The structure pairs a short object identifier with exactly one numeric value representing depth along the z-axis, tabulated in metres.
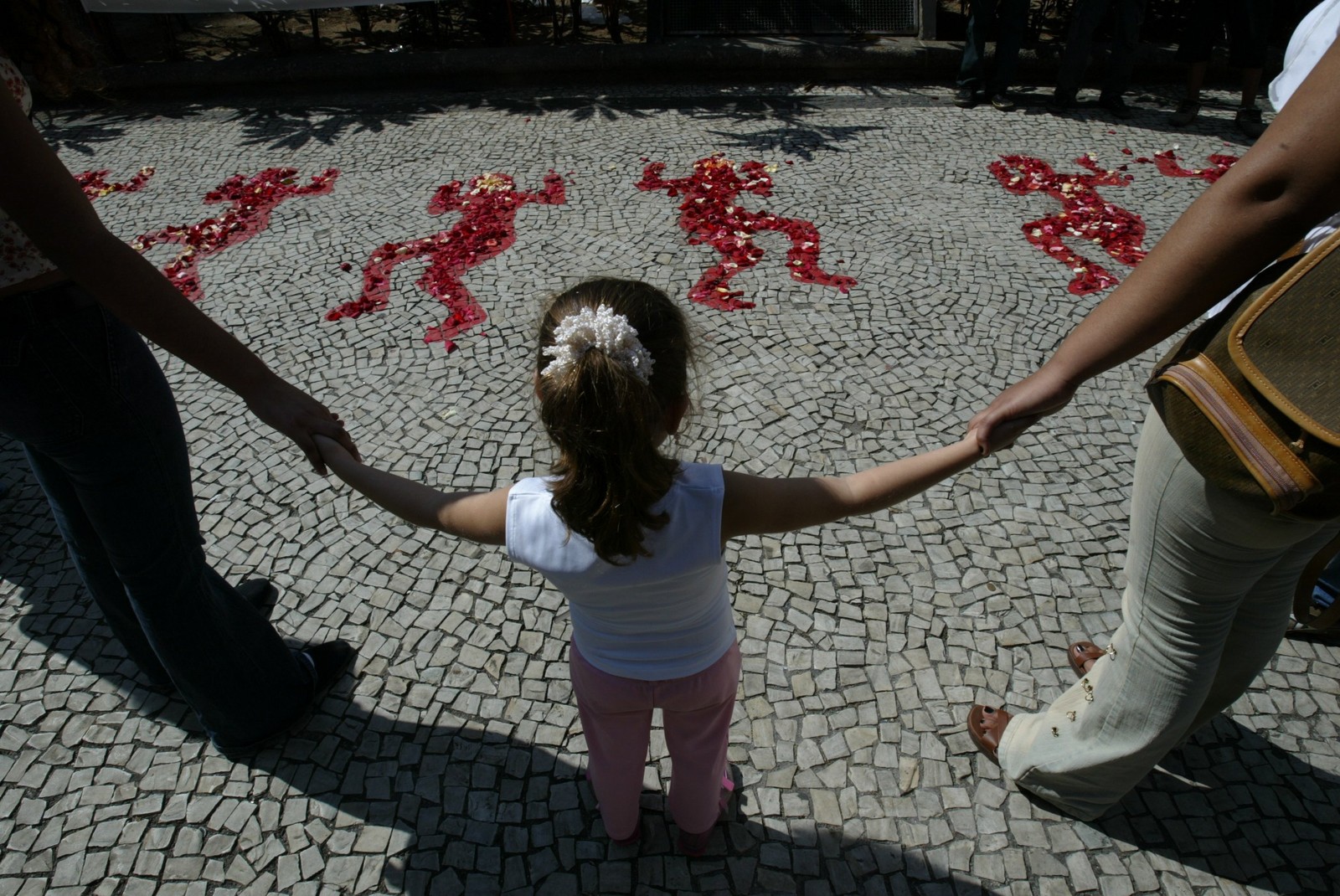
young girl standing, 1.43
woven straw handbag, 1.27
